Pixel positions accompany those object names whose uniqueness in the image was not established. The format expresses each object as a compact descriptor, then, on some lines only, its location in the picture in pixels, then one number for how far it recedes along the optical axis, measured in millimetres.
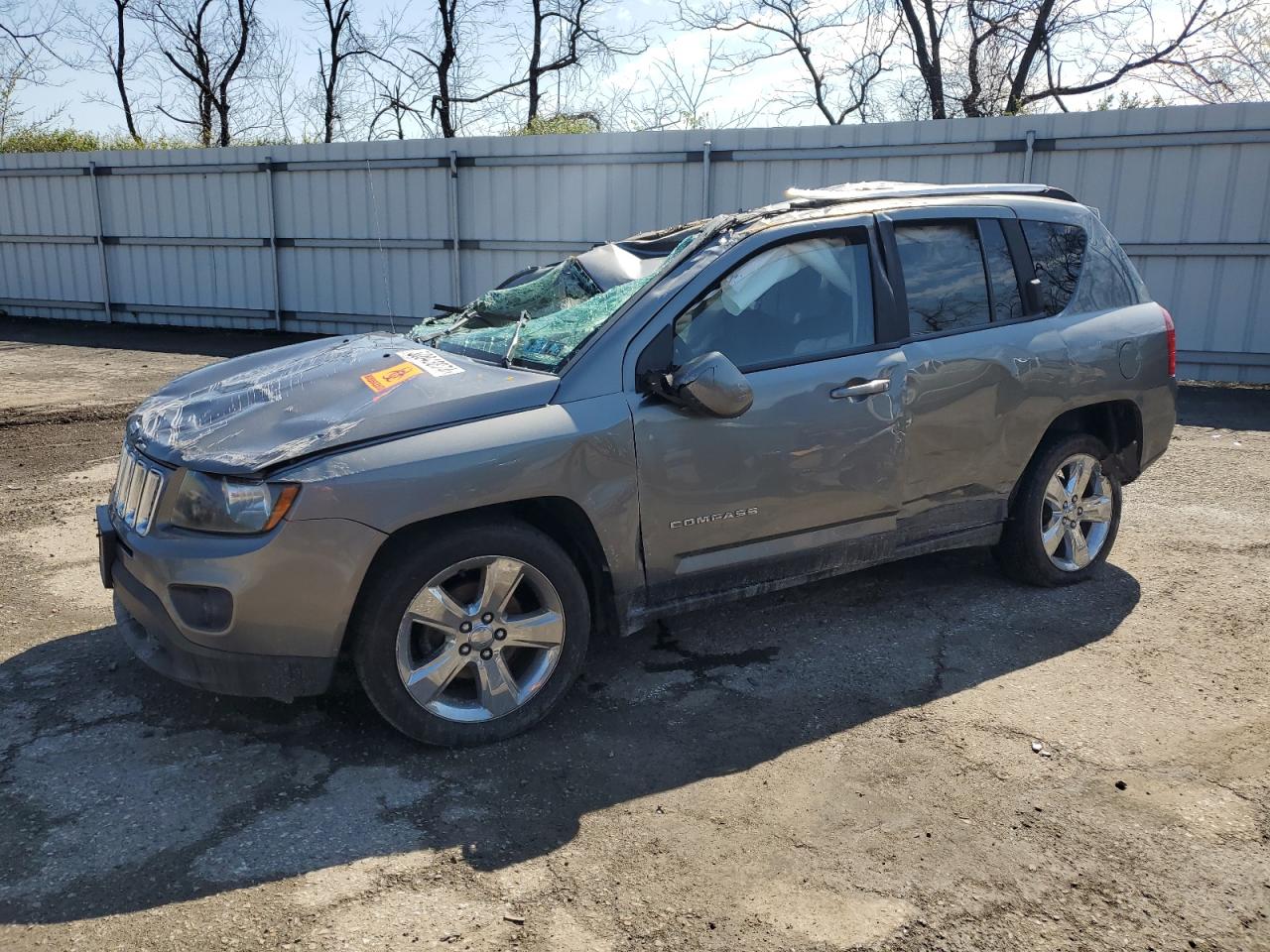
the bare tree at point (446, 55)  23328
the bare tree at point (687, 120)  18322
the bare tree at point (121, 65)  25984
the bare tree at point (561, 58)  23234
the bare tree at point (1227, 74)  17422
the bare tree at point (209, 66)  26109
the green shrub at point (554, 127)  15867
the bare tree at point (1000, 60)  18594
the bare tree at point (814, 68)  21609
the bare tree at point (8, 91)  22156
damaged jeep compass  3193
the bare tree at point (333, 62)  24453
